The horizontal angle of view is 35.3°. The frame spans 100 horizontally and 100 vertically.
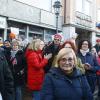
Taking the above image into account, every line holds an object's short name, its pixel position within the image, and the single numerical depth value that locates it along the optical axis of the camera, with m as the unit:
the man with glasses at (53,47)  3.63
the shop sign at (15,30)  6.53
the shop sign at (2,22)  7.02
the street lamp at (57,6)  7.68
